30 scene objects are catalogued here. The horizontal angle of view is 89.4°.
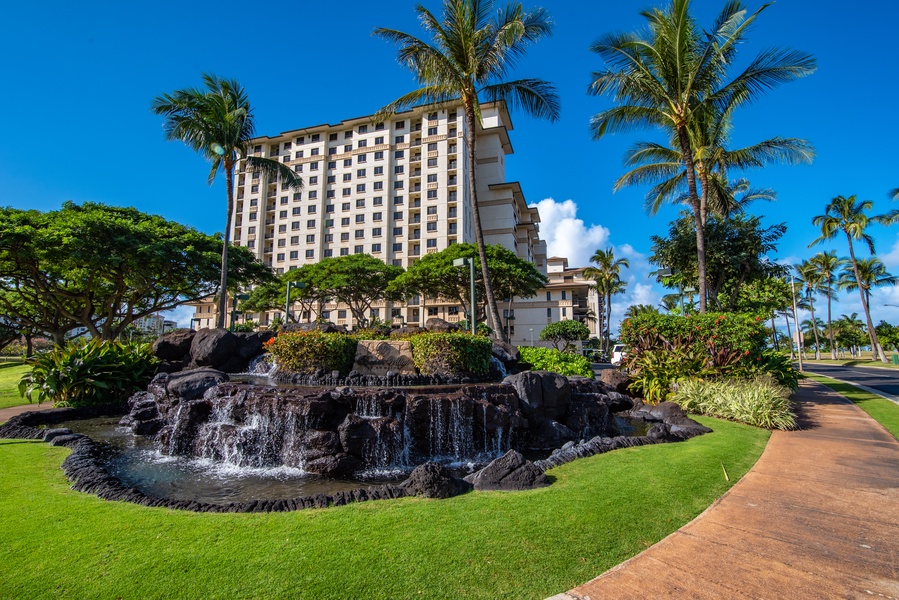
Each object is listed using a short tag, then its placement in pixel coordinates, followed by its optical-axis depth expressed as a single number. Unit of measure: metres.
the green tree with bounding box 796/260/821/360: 57.84
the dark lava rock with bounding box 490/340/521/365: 17.77
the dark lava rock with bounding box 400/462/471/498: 5.66
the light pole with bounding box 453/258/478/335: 19.00
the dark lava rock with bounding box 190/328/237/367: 18.20
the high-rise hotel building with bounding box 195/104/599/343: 63.44
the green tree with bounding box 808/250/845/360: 55.25
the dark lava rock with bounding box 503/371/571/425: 10.91
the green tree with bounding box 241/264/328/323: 46.31
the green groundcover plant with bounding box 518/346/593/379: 18.27
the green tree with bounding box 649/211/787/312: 20.83
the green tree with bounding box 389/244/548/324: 38.53
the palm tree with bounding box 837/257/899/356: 49.69
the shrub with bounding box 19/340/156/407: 12.59
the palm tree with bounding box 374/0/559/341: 17.78
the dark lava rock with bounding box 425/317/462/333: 22.38
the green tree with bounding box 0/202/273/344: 22.03
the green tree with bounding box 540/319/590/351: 48.22
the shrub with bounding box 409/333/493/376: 13.77
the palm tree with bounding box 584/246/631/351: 61.94
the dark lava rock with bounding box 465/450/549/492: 6.05
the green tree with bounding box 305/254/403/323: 44.66
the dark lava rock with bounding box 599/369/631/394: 15.66
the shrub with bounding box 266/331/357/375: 13.94
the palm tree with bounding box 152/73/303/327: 22.61
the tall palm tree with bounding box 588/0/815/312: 15.69
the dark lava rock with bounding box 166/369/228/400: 11.10
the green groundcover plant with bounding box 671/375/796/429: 10.66
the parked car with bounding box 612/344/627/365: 38.65
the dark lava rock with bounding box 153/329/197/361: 18.77
